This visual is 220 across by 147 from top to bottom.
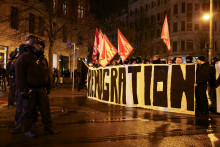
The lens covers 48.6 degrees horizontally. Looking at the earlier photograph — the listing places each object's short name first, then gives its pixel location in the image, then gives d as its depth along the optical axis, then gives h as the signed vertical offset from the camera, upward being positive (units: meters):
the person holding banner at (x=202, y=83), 8.27 -0.31
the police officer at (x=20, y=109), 5.41 -0.82
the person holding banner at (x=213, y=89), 8.66 -0.56
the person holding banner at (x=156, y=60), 10.32 +0.60
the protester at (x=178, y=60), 9.27 +0.52
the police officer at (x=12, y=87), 8.71 -0.46
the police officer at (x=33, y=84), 5.07 -0.20
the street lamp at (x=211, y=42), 14.15 +1.86
